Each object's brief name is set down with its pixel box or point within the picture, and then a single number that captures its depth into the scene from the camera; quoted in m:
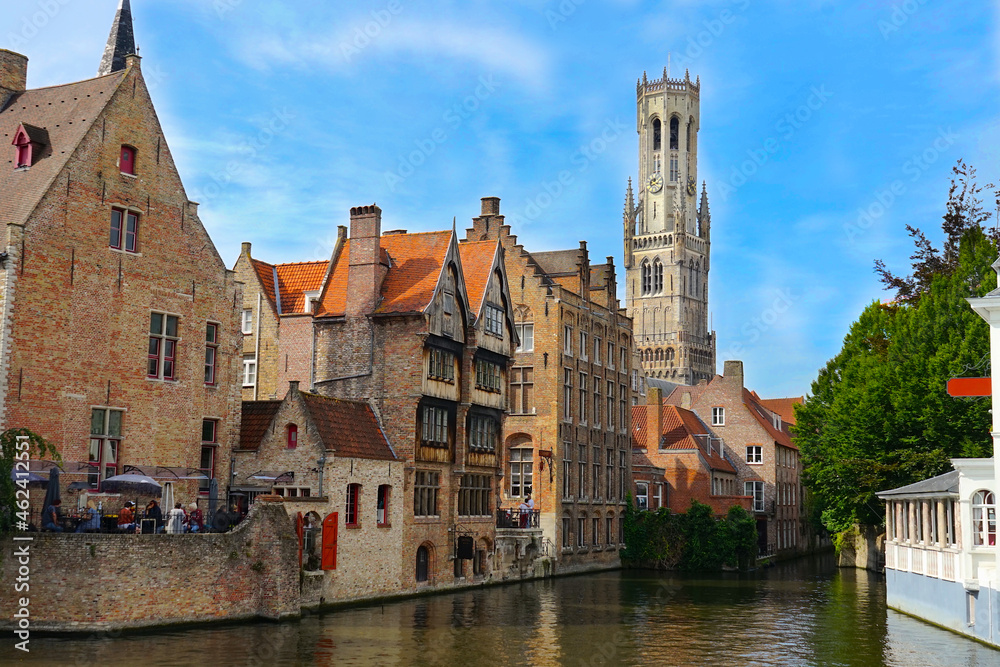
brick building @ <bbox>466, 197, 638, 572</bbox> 51.97
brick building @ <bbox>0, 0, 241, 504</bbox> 30.19
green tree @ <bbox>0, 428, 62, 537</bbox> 26.58
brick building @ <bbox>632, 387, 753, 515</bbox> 61.44
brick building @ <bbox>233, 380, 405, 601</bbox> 33.50
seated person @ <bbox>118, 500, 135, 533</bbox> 29.55
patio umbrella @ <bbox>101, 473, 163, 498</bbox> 29.80
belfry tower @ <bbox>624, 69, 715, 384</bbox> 173.38
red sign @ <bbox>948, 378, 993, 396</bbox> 26.67
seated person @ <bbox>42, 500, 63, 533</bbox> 27.42
